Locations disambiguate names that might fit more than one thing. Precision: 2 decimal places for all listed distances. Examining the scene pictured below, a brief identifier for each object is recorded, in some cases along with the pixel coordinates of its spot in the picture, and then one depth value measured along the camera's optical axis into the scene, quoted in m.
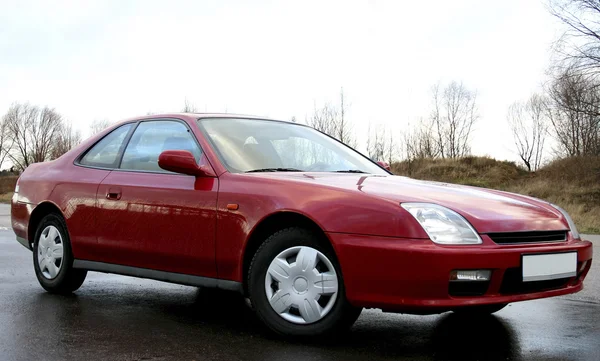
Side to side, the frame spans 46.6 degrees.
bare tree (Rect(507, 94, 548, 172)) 48.50
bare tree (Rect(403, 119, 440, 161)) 37.53
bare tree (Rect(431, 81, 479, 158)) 42.41
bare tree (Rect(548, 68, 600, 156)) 30.42
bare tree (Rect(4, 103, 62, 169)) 75.06
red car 3.57
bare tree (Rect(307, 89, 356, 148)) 33.31
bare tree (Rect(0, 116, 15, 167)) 77.69
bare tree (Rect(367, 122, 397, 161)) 34.56
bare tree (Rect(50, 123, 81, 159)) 62.42
